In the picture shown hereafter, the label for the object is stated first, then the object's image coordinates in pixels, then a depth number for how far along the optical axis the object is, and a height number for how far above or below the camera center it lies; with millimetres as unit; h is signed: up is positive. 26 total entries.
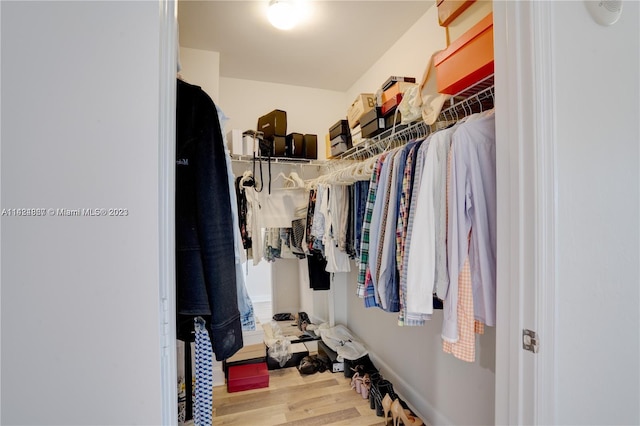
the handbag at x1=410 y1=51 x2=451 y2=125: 1272 +537
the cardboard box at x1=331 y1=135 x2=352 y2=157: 2299 +576
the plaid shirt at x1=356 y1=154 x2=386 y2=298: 1397 -50
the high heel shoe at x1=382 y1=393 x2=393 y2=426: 1768 -1147
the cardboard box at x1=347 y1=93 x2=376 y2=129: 1935 +746
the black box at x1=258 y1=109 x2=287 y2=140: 2533 +807
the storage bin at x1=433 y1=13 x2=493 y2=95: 1019 +593
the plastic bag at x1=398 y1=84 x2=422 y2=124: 1386 +537
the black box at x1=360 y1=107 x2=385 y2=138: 1778 +585
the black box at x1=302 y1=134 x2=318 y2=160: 2635 +634
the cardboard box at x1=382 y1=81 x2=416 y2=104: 1679 +744
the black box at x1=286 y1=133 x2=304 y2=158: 2588 +635
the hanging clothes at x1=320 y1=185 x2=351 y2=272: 1970 -66
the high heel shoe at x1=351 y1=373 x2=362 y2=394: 2092 -1215
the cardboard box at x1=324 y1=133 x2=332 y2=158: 2535 +627
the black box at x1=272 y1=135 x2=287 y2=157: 2545 +619
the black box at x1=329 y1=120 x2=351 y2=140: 2293 +694
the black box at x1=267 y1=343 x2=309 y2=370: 2477 -1241
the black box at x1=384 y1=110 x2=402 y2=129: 1639 +564
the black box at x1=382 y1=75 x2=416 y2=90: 1768 +830
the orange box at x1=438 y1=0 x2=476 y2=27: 1140 +837
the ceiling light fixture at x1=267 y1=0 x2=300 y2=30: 1719 +1230
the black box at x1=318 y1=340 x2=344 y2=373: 2389 -1196
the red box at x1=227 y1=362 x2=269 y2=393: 2145 -1198
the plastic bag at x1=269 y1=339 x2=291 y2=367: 2490 -1167
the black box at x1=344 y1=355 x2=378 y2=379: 2283 -1174
